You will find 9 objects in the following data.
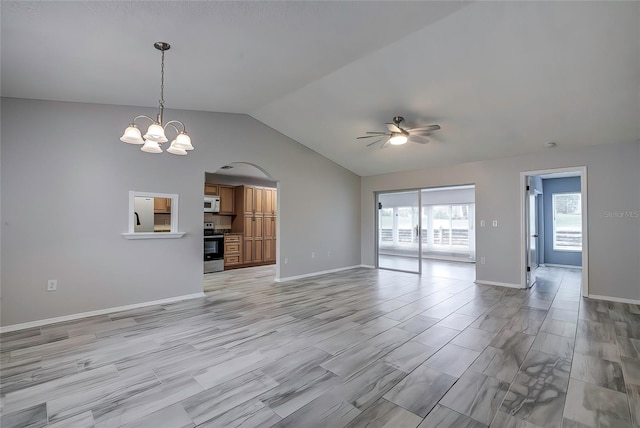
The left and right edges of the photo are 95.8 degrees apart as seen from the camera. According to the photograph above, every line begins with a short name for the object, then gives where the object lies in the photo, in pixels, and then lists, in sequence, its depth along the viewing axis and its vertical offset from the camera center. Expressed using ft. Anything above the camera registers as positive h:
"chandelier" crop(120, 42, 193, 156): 8.65 +2.48
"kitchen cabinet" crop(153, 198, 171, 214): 18.80 +0.80
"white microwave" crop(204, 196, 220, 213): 25.08 +1.24
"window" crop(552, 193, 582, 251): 24.53 -0.16
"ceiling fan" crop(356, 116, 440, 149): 13.24 +4.12
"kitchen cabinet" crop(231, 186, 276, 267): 26.35 -0.36
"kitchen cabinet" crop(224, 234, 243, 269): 25.02 -2.83
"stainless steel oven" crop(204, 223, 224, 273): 23.59 -2.81
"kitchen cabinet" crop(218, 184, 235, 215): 26.52 +1.77
